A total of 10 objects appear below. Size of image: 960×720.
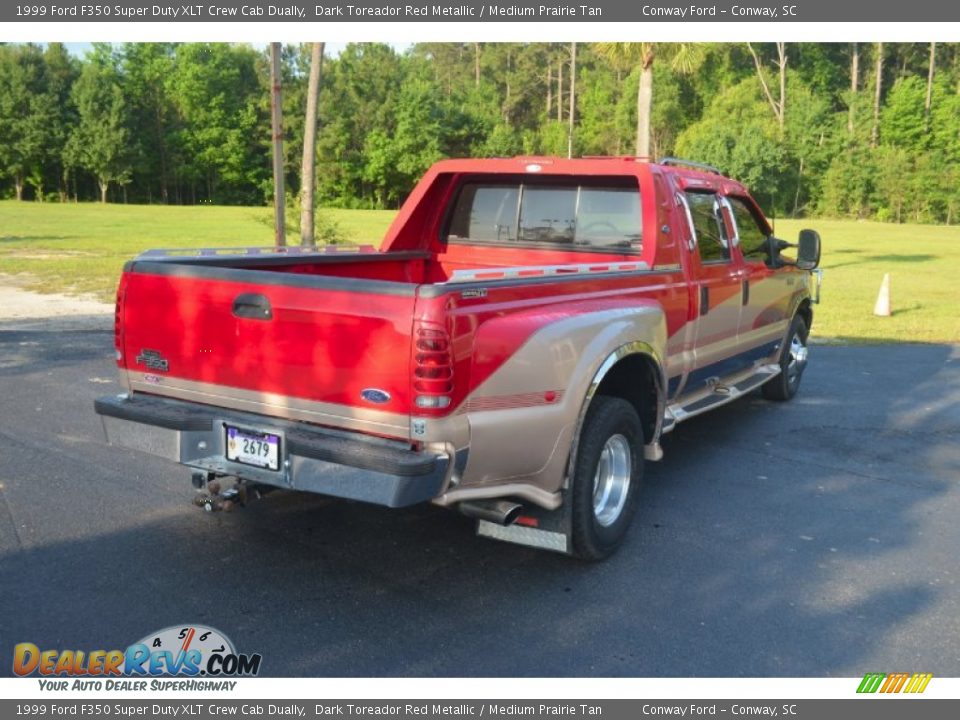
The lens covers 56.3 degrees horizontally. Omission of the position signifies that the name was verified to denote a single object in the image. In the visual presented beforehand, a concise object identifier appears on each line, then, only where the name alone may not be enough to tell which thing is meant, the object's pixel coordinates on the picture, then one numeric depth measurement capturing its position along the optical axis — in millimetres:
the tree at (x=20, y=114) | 69062
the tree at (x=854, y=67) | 71625
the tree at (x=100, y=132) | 69875
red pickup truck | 3592
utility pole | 12367
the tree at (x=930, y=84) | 67750
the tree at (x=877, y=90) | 67500
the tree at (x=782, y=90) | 68750
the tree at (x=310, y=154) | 13414
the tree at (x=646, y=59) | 17869
